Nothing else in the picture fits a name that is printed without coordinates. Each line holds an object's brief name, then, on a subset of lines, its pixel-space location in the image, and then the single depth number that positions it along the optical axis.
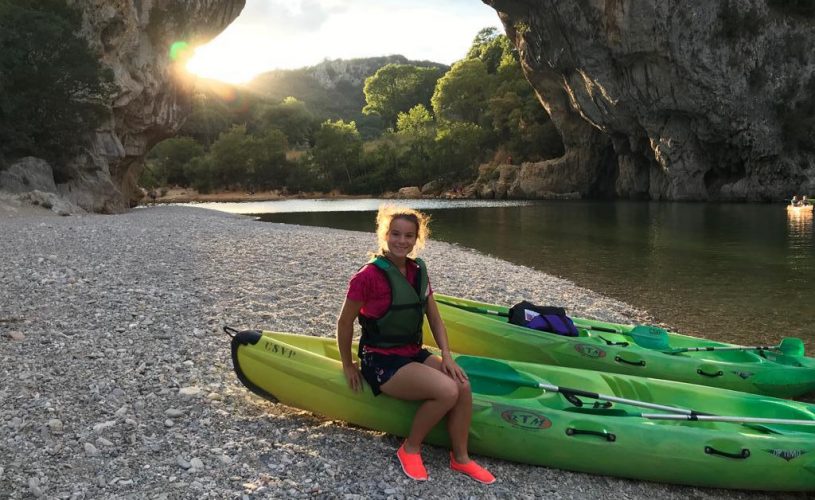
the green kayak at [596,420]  4.16
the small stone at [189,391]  4.93
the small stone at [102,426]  4.18
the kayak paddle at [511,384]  4.45
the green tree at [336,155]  70.62
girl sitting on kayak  4.02
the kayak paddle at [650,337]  6.50
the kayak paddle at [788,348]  6.28
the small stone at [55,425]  4.12
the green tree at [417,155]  67.56
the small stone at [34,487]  3.38
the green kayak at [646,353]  6.00
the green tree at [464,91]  70.50
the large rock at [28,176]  22.36
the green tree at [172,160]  71.81
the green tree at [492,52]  75.06
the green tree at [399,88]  100.81
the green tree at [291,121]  89.06
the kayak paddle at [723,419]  4.41
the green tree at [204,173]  68.56
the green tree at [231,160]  69.00
